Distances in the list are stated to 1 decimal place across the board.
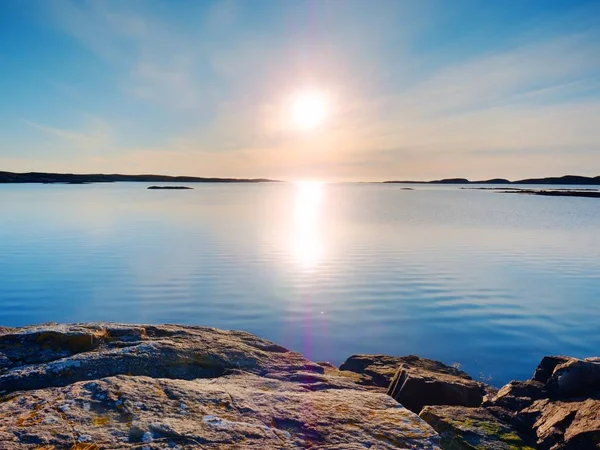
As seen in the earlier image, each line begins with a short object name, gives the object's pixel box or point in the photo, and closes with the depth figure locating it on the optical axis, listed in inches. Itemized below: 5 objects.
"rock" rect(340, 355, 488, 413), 285.9
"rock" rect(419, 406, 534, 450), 218.8
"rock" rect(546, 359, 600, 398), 249.0
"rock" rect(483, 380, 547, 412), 265.6
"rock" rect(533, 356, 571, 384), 297.1
